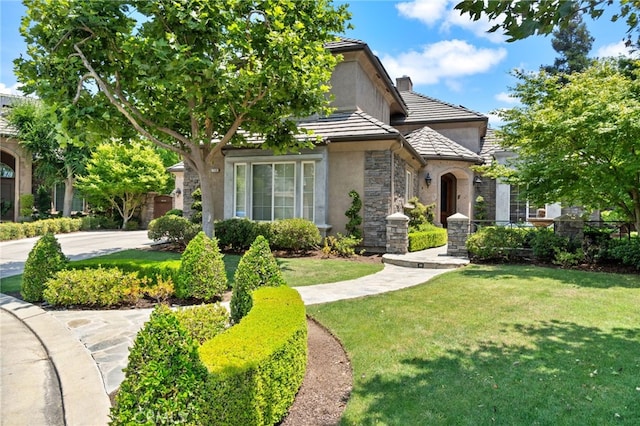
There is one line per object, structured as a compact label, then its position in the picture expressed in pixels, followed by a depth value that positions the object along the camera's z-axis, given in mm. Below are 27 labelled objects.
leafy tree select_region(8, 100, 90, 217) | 20344
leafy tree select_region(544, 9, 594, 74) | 36559
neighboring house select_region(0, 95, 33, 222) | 20722
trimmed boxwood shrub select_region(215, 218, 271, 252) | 12461
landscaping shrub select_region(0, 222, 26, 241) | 15648
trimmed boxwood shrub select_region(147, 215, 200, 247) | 13016
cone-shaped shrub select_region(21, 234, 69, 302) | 6449
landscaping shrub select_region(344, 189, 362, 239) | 12602
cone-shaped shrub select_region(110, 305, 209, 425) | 2145
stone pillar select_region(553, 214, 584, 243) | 10672
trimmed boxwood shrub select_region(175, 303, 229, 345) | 4062
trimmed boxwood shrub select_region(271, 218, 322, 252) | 12000
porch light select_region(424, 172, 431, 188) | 17141
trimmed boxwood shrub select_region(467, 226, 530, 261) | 10906
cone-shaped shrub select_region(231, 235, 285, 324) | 5059
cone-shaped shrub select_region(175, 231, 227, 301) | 6430
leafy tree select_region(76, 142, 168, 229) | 21453
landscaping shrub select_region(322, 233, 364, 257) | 11898
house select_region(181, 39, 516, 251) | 12648
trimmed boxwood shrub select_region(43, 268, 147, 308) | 6117
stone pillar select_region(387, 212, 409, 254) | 11672
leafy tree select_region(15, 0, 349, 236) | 7348
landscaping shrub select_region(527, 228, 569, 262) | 10484
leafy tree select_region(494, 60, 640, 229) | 8656
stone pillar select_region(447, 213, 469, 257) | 11289
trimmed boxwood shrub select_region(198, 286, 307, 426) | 2398
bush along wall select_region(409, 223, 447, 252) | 12422
